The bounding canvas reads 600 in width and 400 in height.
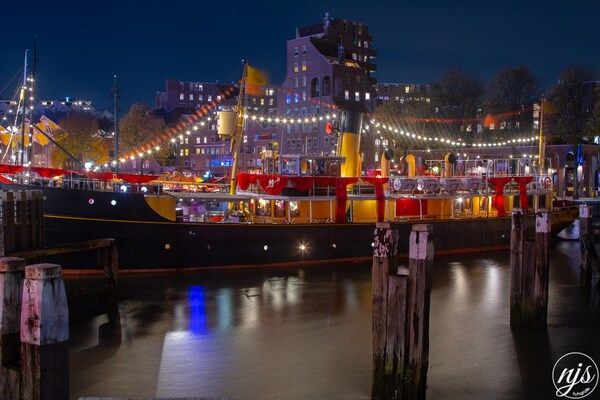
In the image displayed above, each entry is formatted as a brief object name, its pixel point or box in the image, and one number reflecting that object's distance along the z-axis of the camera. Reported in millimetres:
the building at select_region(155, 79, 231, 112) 162000
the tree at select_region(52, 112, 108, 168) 74438
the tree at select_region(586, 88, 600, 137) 56188
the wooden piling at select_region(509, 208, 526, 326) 16984
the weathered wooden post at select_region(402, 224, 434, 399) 11211
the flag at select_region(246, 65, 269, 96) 31000
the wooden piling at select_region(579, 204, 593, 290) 21953
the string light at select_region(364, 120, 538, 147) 67125
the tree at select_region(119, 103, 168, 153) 79062
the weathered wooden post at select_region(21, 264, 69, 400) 8094
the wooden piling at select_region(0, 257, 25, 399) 8688
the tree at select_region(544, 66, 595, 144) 66312
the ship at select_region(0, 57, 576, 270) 25984
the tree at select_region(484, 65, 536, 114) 69438
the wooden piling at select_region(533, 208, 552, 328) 16688
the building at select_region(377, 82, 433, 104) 134250
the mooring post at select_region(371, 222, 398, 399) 11430
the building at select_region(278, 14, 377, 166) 84875
